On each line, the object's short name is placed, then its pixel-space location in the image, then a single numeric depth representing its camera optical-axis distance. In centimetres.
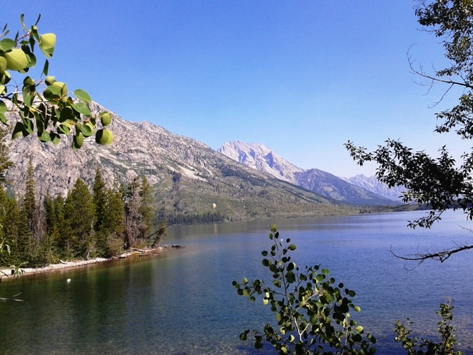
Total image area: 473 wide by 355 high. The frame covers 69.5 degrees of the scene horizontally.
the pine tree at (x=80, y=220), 6581
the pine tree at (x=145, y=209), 8100
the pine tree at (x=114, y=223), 6888
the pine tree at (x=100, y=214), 6962
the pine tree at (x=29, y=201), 6034
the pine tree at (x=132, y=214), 7781
